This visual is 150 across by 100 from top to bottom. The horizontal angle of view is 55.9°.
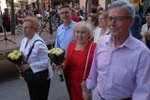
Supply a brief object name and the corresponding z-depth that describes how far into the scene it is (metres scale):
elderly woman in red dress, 1.66
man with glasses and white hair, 1.09
